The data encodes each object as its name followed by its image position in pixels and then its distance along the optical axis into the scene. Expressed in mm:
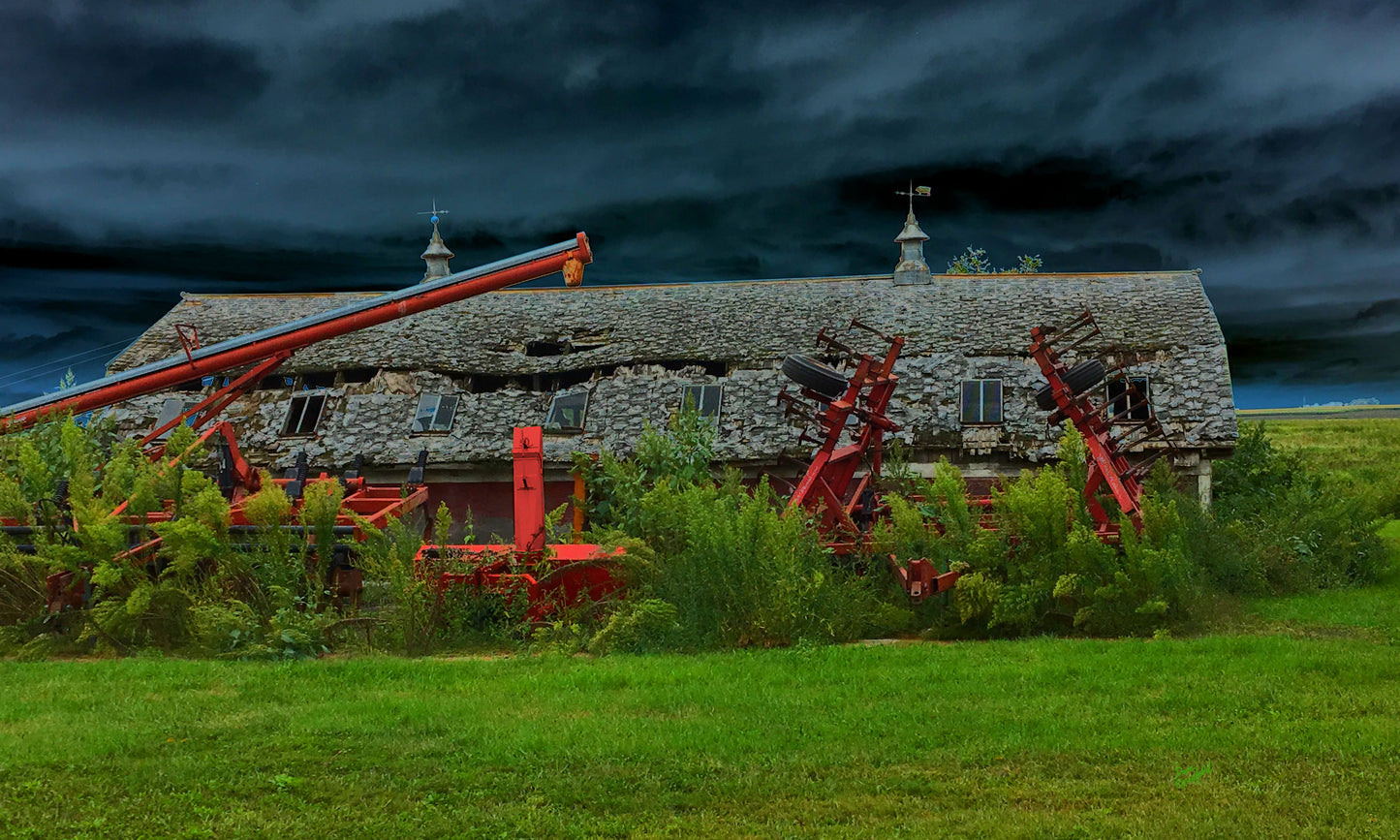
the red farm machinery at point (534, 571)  12062
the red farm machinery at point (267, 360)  15734
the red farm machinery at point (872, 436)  13969
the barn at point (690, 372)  19922
